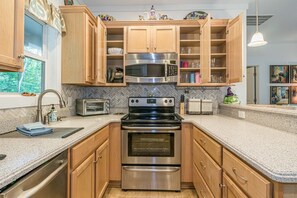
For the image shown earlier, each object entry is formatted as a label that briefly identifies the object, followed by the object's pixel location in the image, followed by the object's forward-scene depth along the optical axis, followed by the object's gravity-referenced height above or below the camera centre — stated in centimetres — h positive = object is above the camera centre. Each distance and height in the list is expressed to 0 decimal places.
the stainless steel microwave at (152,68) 209 +46
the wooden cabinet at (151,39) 212 +88
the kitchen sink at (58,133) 105 -25
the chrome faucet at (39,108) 136 -8
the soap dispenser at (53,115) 156 -16
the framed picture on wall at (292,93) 433 +22
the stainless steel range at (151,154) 178 -65
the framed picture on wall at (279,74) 438 +79
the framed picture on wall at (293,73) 437 +82
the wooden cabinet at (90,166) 102 -56
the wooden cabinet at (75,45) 179 +67
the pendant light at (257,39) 217 +91
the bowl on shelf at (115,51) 220 +74
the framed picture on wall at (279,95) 434 +16
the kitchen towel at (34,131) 106 -23
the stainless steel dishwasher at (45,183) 59 -39
